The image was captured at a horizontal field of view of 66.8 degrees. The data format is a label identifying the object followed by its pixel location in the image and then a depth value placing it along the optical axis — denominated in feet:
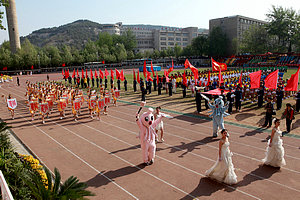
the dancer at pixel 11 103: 50.05
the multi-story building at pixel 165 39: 394.11
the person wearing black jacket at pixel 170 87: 70.54
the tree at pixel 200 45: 256.52
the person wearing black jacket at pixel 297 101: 46.70
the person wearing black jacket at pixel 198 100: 48.63
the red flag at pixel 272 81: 44.96
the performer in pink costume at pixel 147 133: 26.16
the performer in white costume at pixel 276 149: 24.43
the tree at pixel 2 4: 35.92
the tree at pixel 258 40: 192.65
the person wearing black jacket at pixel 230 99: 48.75
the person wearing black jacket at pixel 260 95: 51.88
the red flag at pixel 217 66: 54.72
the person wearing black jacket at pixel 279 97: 49.21
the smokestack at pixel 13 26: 197.26
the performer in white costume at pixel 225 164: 21.53
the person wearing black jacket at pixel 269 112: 36.99
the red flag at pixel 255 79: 48.32
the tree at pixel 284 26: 184.85
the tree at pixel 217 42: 253.85
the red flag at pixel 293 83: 44.37
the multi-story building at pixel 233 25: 259.66
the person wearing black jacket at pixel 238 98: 48.98
